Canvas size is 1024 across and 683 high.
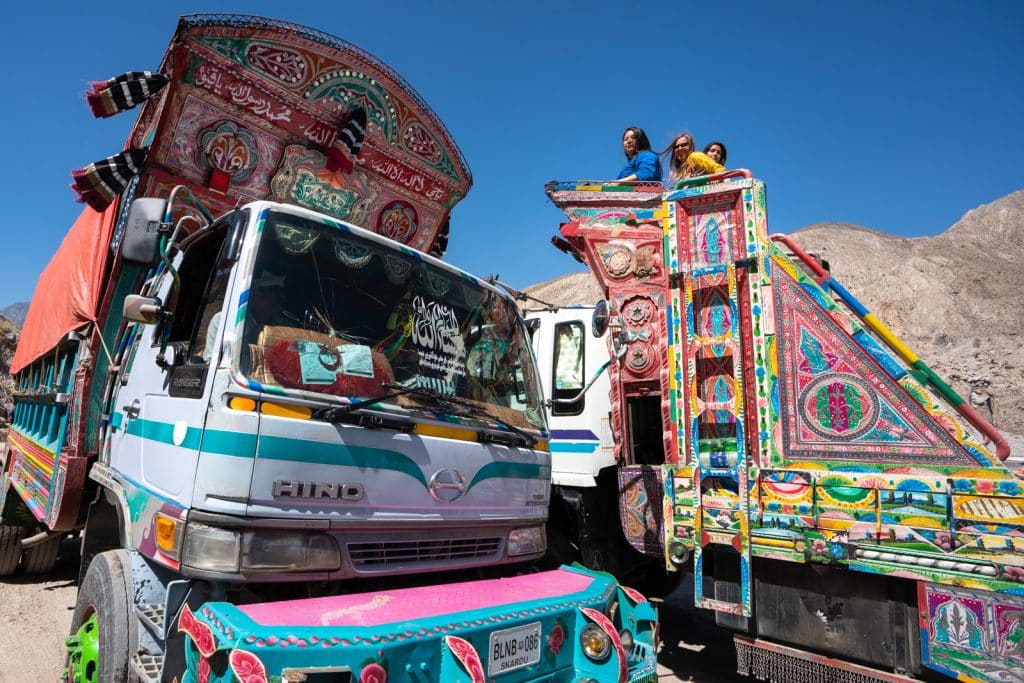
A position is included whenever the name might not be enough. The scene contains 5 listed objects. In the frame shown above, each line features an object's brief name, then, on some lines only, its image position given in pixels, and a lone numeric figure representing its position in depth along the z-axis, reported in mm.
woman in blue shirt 5145
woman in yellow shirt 4578
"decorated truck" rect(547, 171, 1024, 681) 3135
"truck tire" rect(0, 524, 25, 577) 6148
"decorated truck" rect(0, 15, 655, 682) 2234
